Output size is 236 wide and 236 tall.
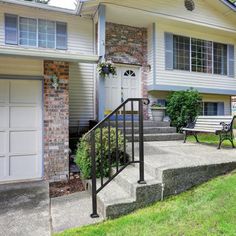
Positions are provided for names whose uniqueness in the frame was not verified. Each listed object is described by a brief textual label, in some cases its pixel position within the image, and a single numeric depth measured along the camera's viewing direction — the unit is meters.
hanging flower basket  6.42
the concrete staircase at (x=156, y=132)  6.17
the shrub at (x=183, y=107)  7.23
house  4.79
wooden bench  4.90
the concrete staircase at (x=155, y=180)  2.83
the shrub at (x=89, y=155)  4.00
